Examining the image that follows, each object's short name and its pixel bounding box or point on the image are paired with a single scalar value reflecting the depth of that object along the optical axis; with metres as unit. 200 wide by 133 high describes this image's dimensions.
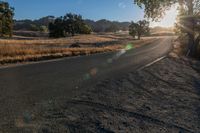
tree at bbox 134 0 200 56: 12.82
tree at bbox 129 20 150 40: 50.88
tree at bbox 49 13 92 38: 47.43
